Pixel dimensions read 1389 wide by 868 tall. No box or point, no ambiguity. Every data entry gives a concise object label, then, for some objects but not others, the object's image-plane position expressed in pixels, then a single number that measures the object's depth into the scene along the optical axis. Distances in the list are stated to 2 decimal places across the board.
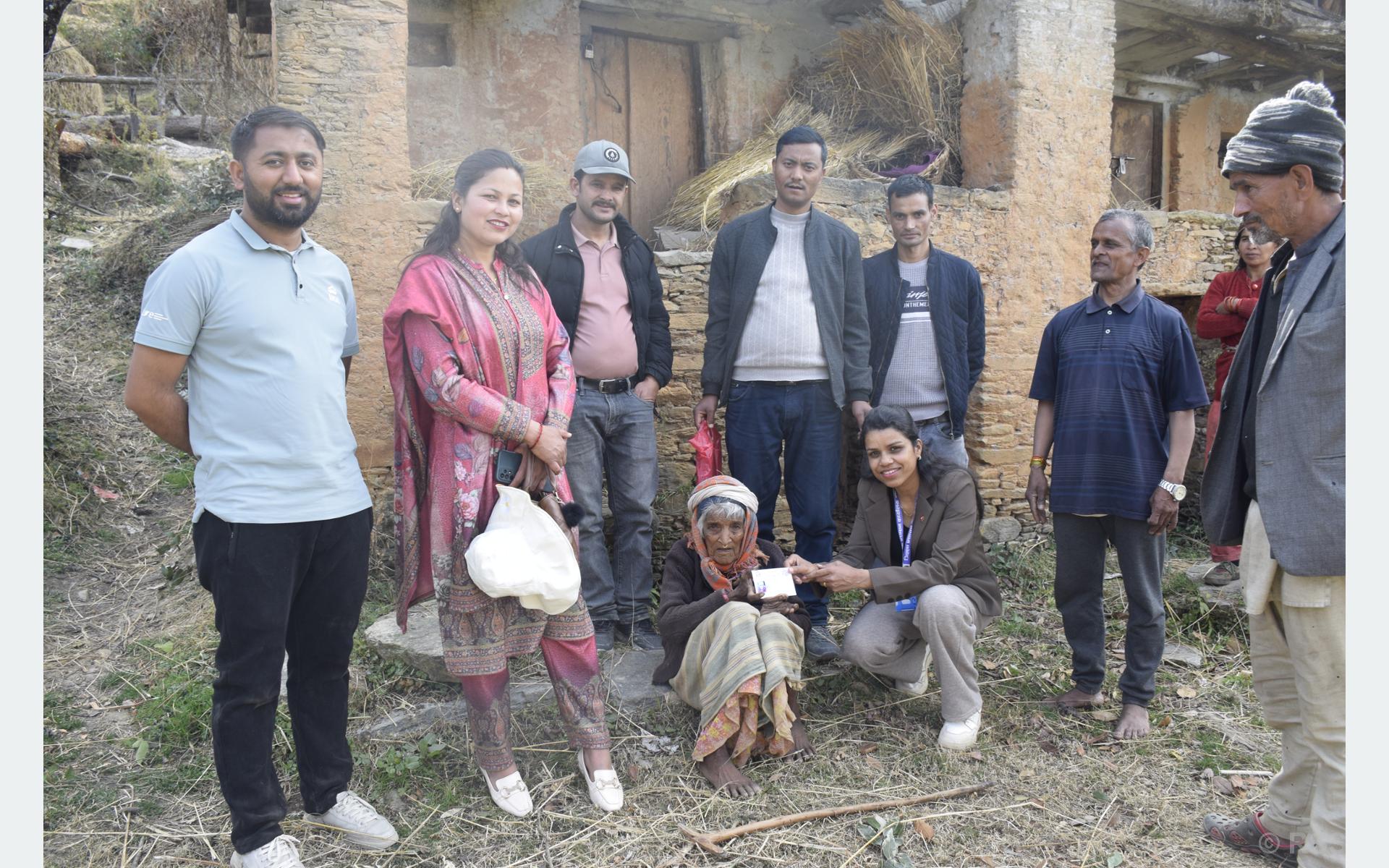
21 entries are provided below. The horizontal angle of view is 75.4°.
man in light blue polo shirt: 2.31
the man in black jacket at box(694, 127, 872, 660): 3.88
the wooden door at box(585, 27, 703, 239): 6.38
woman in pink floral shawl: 2.69
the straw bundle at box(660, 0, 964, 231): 6.01
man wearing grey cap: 3.70
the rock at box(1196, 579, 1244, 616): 4.51
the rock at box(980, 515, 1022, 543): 5.75
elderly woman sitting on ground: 2.94
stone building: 4.49
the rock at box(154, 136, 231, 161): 10.29
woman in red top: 4.93
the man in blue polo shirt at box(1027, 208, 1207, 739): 3.30
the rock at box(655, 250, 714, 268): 4.91
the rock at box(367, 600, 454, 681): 3.61
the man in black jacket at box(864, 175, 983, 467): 4.03
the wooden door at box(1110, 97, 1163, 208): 8.79
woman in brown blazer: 3.21
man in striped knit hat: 2.20
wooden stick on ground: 2.67
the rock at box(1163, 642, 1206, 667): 4.05
